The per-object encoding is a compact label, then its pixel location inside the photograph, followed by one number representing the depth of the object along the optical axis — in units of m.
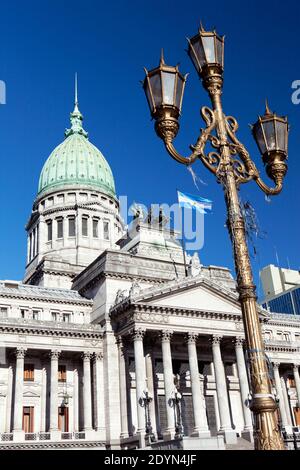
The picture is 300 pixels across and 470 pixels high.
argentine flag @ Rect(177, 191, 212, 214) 45.91
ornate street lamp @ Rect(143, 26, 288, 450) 12.77
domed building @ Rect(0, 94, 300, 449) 46.53
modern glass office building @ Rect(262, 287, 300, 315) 137.38
